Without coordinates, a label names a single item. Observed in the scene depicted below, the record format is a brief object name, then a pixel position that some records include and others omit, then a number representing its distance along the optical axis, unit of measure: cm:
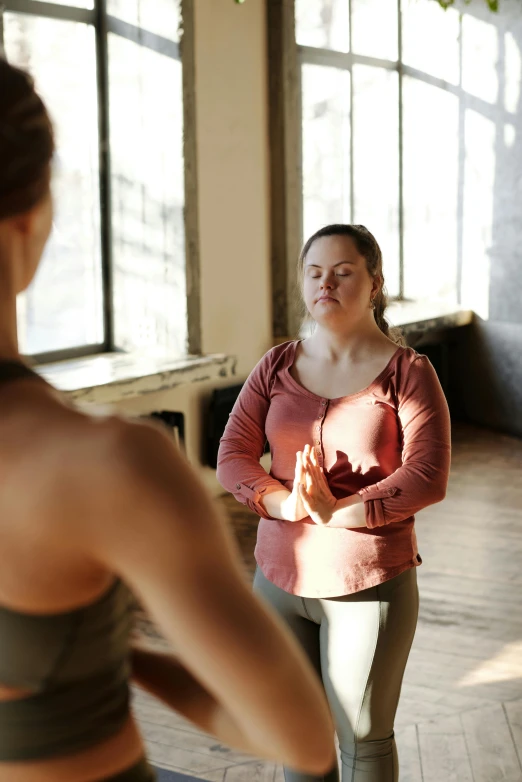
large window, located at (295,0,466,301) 714
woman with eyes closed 203
